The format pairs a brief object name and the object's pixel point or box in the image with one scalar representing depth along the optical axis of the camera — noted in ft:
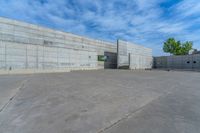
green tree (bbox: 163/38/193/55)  144.36
